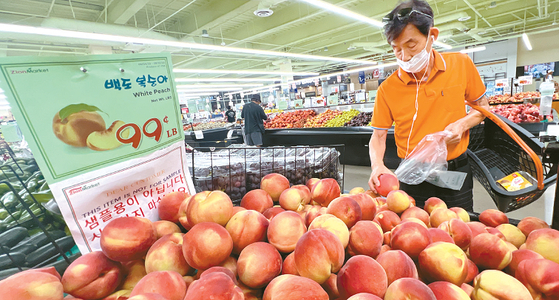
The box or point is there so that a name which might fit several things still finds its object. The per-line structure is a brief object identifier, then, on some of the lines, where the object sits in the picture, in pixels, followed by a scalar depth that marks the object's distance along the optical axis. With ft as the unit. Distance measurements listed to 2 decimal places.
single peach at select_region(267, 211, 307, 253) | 2.31
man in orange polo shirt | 4.60
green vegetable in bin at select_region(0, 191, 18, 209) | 3.78
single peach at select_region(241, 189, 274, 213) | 3.09
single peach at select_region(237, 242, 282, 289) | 2.01
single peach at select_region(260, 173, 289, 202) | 3.46
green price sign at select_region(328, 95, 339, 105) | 29.72
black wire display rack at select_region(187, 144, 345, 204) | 4.00
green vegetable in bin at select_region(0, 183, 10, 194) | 4.65
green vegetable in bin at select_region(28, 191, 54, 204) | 3.51
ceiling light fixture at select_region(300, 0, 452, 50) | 17.03
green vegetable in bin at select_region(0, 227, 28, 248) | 2.57
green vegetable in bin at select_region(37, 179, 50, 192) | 3.91
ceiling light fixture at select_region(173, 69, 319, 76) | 33.89
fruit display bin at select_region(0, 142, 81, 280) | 2.32
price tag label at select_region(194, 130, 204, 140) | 17.97
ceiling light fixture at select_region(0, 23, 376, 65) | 14.72
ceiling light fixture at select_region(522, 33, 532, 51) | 39.28
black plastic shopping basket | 3.52
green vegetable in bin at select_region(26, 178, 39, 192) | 4.32
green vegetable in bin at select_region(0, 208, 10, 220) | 4.17
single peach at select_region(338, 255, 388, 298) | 1.80
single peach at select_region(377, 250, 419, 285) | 1.98
